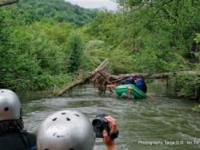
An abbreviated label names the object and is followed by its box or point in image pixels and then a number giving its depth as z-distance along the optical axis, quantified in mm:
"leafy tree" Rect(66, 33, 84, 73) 30016
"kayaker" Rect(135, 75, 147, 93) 17000
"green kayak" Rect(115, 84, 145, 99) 16808
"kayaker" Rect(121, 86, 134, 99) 16828
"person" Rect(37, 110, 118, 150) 2379
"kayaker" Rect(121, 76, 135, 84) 17188
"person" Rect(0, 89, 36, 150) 3508
